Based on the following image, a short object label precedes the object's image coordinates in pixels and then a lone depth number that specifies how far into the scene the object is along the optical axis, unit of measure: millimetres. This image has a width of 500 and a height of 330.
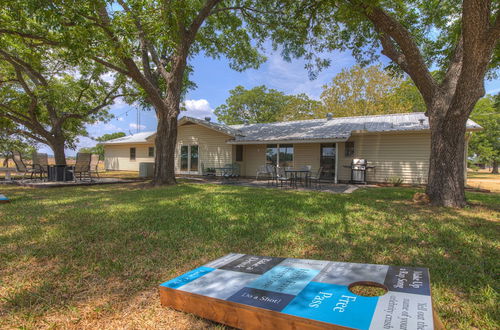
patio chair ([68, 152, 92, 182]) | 10048
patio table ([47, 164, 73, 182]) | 10695
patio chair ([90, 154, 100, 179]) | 11148
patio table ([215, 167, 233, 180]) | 13477
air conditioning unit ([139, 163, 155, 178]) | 14914
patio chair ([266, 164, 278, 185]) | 10250
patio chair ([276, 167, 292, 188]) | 9789
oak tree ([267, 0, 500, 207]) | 5180
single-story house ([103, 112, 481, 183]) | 11453
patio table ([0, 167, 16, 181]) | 9815
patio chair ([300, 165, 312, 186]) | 10102
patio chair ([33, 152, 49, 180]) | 10852
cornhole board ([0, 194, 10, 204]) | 5827
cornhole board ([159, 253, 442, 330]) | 1347
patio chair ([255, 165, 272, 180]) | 10531
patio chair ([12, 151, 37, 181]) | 10203
